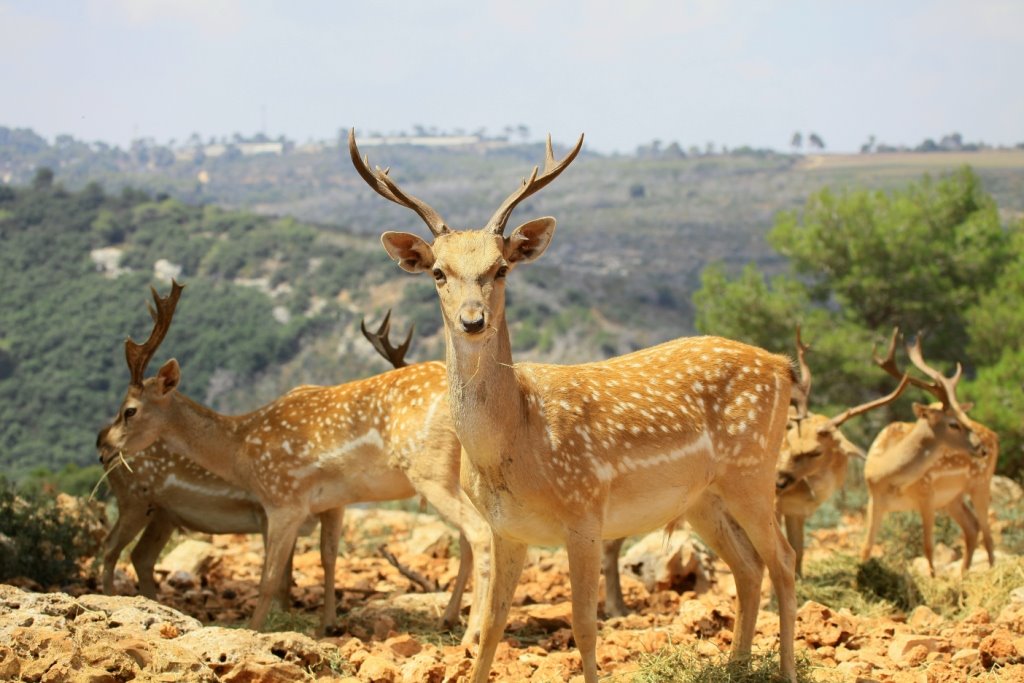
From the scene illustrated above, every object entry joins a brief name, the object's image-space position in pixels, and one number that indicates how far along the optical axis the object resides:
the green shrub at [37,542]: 9.39
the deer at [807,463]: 10.57
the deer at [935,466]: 11.67
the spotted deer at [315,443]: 8.62
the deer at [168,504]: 9.76
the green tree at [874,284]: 20.62
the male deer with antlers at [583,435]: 5.87
